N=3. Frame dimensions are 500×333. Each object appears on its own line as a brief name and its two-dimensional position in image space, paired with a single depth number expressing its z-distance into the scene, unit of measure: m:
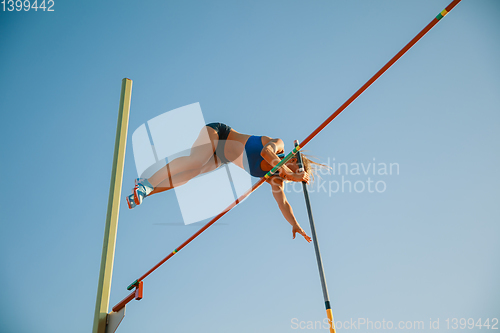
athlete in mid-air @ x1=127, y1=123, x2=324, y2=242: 3.49
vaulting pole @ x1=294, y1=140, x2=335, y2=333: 3.36
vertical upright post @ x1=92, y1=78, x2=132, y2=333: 2.93
